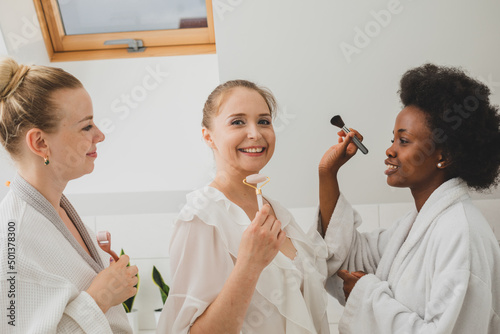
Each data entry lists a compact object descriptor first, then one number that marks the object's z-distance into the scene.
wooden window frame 2.12
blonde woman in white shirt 1.08
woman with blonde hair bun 0.96
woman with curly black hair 1.16
